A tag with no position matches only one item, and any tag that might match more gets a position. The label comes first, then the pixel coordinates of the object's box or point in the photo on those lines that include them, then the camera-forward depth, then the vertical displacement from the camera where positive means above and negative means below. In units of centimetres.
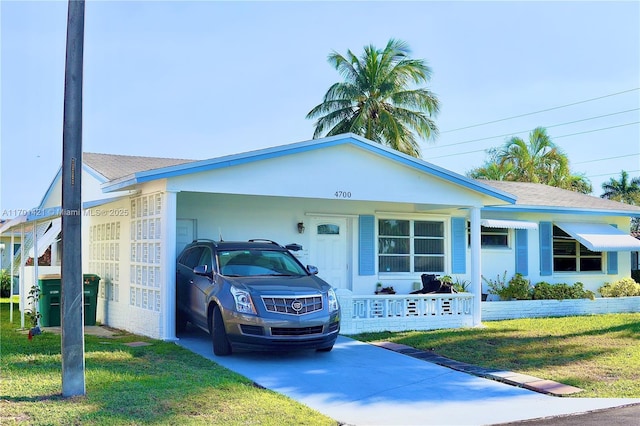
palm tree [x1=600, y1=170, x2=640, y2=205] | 4903 +364
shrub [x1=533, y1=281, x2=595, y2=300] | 1792 -142
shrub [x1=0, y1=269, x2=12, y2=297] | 2609 -164
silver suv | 999 -94
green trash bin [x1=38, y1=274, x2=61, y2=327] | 1421 -126
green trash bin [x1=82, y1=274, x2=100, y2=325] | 1461 -121
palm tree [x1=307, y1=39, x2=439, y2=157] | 2841 +602
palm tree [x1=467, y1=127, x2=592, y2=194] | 3728 +421
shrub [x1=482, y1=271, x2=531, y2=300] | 1769 -132
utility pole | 729 +30
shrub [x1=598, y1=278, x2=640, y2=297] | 1958 -147
